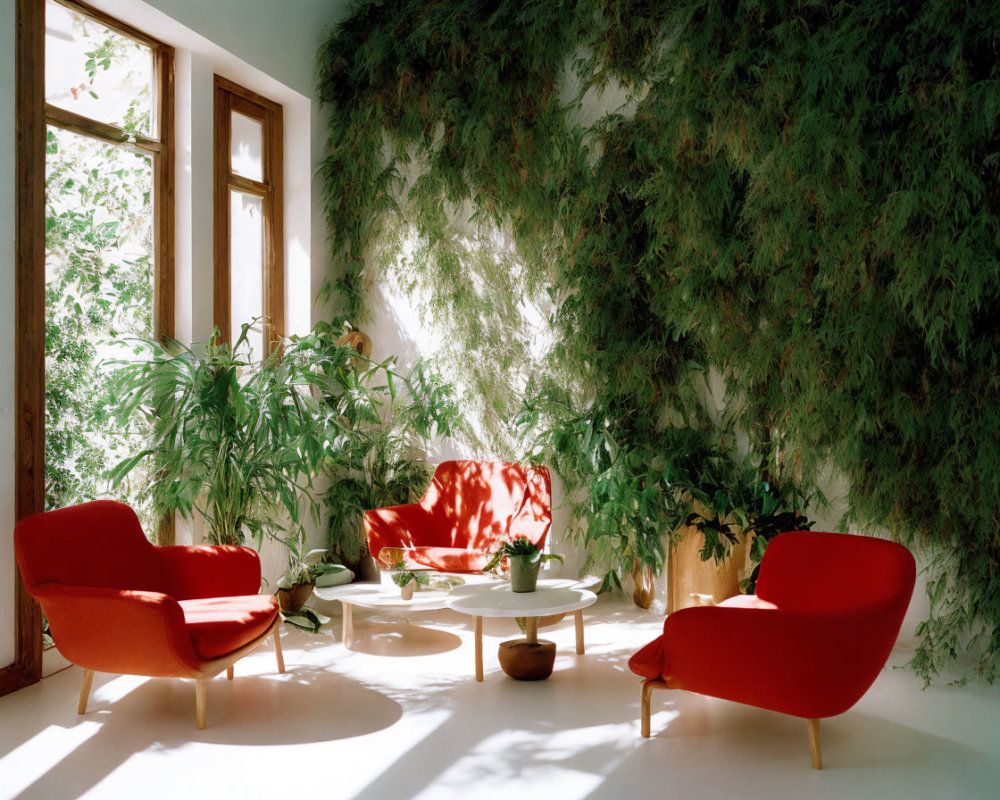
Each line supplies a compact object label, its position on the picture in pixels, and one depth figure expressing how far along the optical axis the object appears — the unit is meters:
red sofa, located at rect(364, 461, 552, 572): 4.83
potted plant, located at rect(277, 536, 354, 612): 4.98
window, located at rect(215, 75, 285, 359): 5.30
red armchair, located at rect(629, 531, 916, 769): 2.95
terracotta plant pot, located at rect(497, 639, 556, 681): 3.90
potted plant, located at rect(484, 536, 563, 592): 3.97
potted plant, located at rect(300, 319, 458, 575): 5.62
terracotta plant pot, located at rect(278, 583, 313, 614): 4.98
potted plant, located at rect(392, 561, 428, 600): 4.26
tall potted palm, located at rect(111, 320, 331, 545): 4.45
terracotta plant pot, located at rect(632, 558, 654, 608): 5.19
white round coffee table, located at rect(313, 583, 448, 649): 4.23
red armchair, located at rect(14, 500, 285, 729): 3.21
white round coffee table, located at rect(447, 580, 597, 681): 3.73
